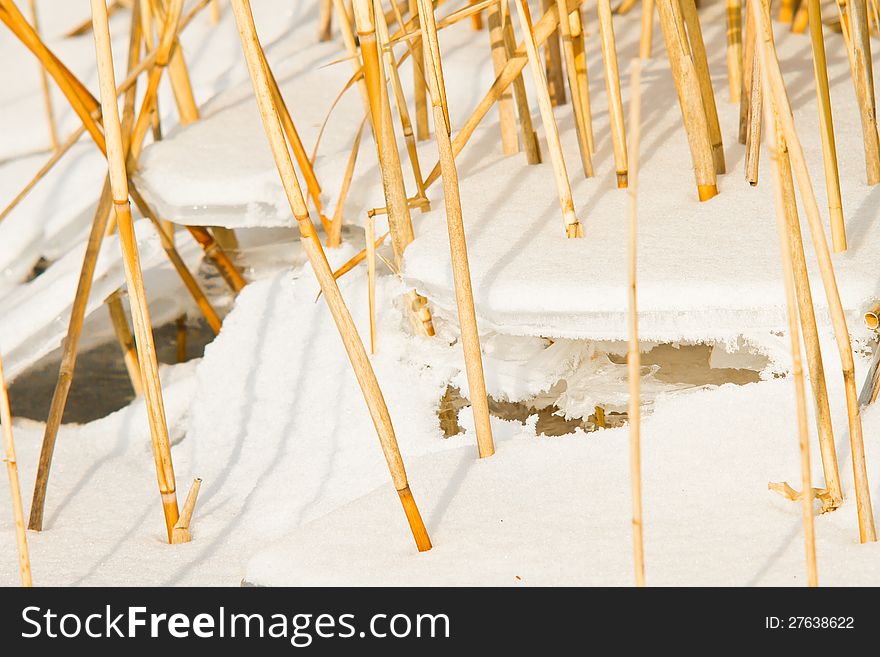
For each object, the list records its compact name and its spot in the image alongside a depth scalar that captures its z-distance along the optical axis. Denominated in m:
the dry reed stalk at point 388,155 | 4.31
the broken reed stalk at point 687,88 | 4.48
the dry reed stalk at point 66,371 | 4.50
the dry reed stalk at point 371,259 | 4.59
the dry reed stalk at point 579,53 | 4.62
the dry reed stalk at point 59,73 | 4.47
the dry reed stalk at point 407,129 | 4.53
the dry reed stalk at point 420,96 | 4.73
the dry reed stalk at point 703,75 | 4.57
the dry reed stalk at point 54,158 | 4.77
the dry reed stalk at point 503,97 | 4.70
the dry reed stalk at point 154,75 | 4.69
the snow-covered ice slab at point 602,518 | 4.21
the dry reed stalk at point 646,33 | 4.90
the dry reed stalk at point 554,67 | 4.87
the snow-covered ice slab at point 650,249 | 4.41
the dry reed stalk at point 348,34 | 4.59
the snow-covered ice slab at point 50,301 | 4.86
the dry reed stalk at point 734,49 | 4.69
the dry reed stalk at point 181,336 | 4.97
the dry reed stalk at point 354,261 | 4.63
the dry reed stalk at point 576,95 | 4.59
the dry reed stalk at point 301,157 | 4.68
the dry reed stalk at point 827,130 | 4.40
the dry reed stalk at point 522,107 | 4.63
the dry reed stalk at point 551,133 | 4.36
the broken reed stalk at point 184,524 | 4.46
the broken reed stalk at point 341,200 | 4.67
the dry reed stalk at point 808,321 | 4.16
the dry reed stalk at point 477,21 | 5.36
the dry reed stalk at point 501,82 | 4.58
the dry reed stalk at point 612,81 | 4.45
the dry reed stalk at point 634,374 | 3.97
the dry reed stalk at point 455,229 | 4.27
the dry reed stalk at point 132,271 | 4.21
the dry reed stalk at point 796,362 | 4.06
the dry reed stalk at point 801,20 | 5.03
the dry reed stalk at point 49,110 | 5.51
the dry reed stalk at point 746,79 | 4.53
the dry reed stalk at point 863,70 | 4.44
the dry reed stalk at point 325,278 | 4.15
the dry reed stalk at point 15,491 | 4.19
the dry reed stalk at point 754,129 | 4.45
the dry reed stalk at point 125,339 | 4.86
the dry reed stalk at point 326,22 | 5.37
